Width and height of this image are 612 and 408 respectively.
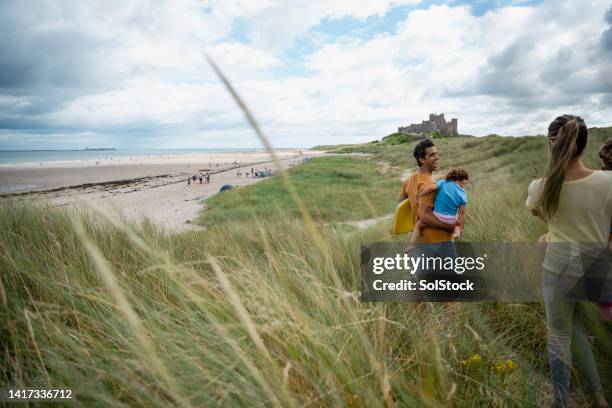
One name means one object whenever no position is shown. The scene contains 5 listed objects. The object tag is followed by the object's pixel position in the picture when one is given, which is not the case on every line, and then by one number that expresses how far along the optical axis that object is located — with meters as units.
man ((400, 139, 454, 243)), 3.31
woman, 2.03
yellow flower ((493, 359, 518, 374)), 1.81
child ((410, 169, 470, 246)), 3.24
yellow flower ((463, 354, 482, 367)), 1.78
